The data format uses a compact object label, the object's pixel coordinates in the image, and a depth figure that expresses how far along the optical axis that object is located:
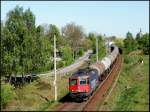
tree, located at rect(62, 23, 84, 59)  142.62
